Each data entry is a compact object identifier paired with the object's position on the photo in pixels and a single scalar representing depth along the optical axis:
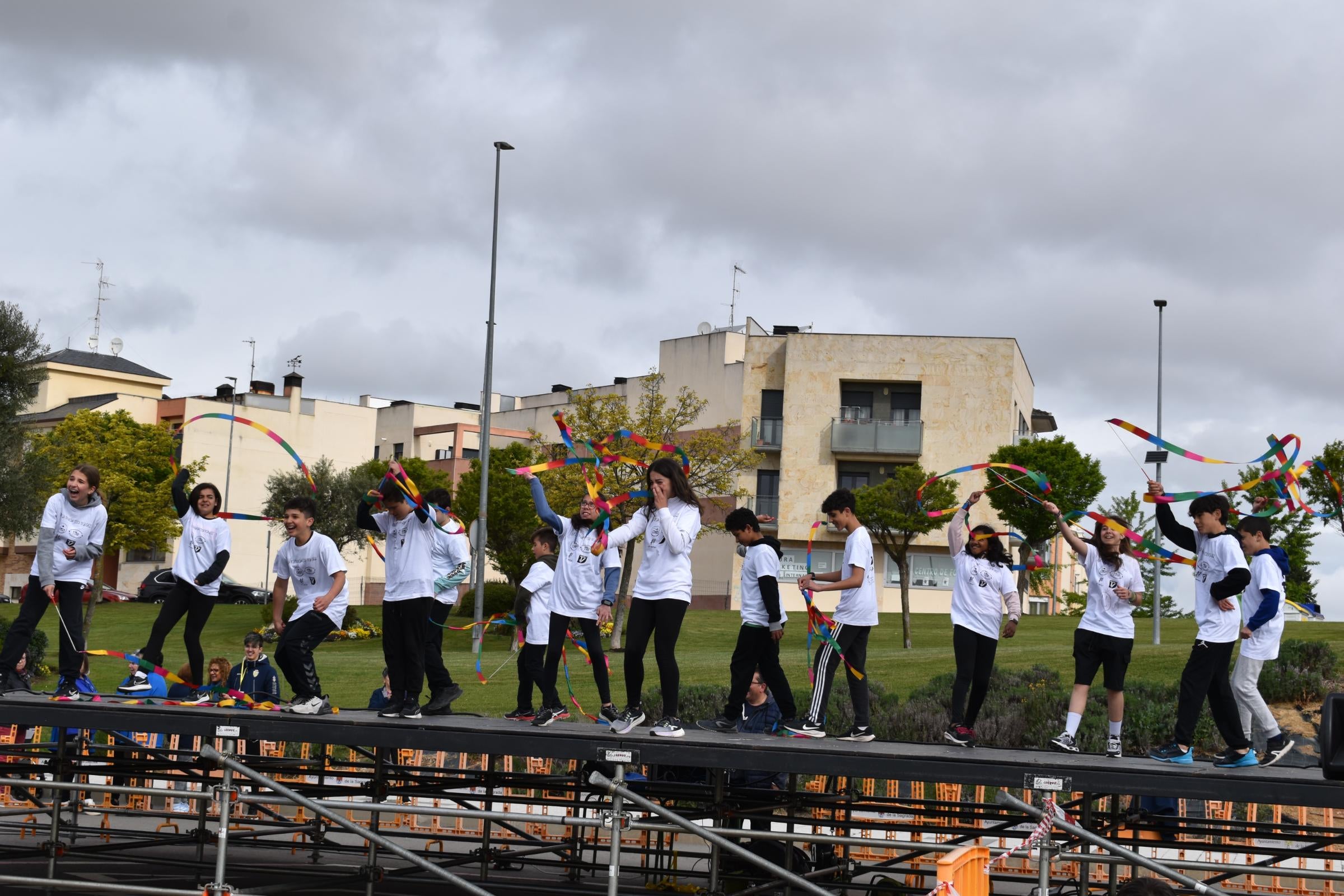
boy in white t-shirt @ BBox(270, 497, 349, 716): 9.11
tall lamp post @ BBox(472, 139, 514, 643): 30.47
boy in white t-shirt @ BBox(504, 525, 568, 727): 10.34
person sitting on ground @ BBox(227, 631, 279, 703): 11.60
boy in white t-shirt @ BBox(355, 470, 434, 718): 8.98
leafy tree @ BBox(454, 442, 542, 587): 39.25
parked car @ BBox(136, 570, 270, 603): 52.72
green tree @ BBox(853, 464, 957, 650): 32.69
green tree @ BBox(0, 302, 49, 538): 30.34
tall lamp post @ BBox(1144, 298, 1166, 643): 25.81
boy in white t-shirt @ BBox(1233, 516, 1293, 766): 8.52
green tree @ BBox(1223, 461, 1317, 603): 36.69
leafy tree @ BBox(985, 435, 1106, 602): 40.72
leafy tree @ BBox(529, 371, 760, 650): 33.31
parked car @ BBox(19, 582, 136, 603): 54.06
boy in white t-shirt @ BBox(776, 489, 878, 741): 8.91
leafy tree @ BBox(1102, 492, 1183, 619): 51.47
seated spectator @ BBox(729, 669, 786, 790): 10.23
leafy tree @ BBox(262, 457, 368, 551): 54.19
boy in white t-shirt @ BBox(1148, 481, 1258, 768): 8.16
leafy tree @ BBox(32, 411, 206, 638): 47.44
